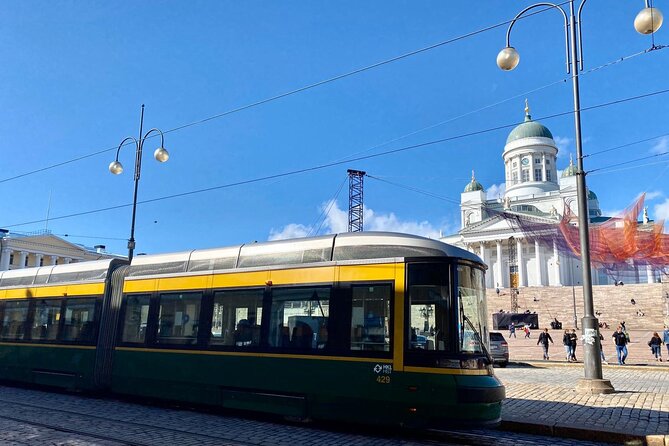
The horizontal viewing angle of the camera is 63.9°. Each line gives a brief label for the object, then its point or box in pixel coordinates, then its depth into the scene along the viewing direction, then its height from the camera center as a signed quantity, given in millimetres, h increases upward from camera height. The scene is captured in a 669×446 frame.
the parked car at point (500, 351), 23547 -468
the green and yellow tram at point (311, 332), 8242 +60
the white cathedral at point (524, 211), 83750 +21931
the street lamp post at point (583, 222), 12344 +2980
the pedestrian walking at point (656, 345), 25344 -54
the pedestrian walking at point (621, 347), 24000 -170
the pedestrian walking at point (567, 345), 26284 -150
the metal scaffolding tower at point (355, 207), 59188 +14030
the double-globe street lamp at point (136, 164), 18156 +5773
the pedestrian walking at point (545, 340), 28219 +64
